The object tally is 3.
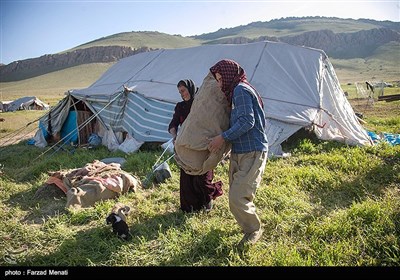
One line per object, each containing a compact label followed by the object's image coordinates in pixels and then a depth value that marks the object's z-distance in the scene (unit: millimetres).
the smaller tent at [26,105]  26734
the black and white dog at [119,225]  3346
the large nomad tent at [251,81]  7059
